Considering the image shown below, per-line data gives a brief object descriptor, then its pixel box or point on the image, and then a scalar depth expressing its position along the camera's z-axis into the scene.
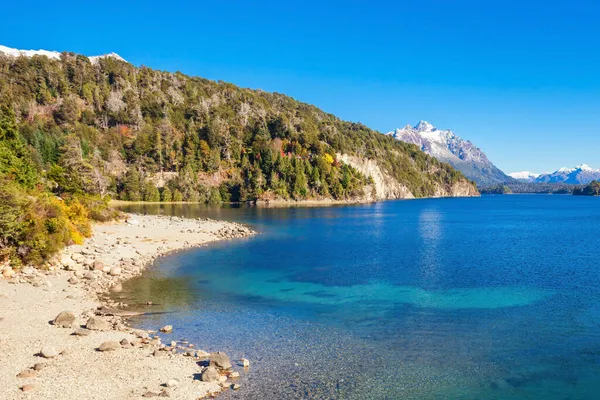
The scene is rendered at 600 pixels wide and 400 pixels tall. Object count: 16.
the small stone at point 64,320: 24.86
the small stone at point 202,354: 21.61
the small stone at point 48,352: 20.16
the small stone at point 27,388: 16.94
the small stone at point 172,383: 18.08
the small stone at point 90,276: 36.84
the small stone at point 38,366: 18.86
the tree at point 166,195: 159.12
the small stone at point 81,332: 23.40
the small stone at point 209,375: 18.89
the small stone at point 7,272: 33.75
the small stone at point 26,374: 18.08
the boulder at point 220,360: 20.36
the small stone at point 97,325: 24.57
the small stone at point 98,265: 40.12
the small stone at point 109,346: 21.44
